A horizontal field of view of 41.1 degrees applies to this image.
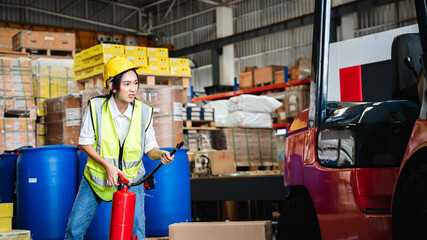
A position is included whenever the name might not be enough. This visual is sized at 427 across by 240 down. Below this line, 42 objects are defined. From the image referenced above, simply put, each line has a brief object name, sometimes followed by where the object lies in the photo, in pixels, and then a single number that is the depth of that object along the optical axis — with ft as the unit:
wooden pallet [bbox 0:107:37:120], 28.81
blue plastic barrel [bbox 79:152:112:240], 17.58
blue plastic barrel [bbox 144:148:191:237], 17.89
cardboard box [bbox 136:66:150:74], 25.85
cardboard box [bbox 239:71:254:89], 54.85
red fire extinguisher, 10.78
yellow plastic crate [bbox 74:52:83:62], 27.61
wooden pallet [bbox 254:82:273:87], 53.47
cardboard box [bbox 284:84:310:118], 47.85
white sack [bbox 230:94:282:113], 42.36
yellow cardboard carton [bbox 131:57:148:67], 26.07
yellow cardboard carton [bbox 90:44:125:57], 25.52
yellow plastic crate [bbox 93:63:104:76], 25.76
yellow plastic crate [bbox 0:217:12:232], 15.76
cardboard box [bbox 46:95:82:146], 25.82
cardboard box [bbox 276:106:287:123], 49.49
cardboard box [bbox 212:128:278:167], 38.17
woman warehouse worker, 12.33
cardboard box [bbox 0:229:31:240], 15.12
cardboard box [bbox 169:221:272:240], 12.69
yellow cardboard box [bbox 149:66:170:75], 26.42
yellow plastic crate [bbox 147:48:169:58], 26.73
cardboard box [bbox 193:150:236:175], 30.78
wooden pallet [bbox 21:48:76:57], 35.04
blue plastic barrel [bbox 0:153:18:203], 20.88
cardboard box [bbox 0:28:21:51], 46.47
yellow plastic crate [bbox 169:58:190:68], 27.32
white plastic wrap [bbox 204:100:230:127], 43.21
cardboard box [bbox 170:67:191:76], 27.32
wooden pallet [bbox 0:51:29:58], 30.94
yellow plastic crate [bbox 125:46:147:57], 26.44
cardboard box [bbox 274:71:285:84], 51.80
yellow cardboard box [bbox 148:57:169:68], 26.63
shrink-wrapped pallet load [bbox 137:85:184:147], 24.86
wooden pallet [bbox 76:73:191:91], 26.09
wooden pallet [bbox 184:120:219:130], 35.79
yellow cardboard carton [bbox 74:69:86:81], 27.35
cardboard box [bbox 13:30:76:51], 34.96
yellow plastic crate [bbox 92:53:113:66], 25.45
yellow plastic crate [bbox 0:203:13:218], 15.71
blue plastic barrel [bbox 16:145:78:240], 18.11
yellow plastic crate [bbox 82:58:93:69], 26.68
